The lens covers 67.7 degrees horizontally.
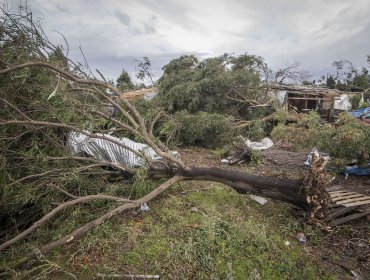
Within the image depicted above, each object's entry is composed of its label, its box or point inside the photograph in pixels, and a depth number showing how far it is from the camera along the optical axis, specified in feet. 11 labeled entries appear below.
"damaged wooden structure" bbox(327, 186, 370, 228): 12.60
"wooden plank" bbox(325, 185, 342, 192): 15.51
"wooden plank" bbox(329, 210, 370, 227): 12.39
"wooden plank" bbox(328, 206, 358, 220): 12.62
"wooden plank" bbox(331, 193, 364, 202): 13.80
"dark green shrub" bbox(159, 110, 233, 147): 25.30
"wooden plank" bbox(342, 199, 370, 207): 13.00
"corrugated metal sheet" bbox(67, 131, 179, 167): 15.10
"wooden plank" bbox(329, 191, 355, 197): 14.58
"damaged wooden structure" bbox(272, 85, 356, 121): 47.62
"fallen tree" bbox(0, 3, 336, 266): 11.81
